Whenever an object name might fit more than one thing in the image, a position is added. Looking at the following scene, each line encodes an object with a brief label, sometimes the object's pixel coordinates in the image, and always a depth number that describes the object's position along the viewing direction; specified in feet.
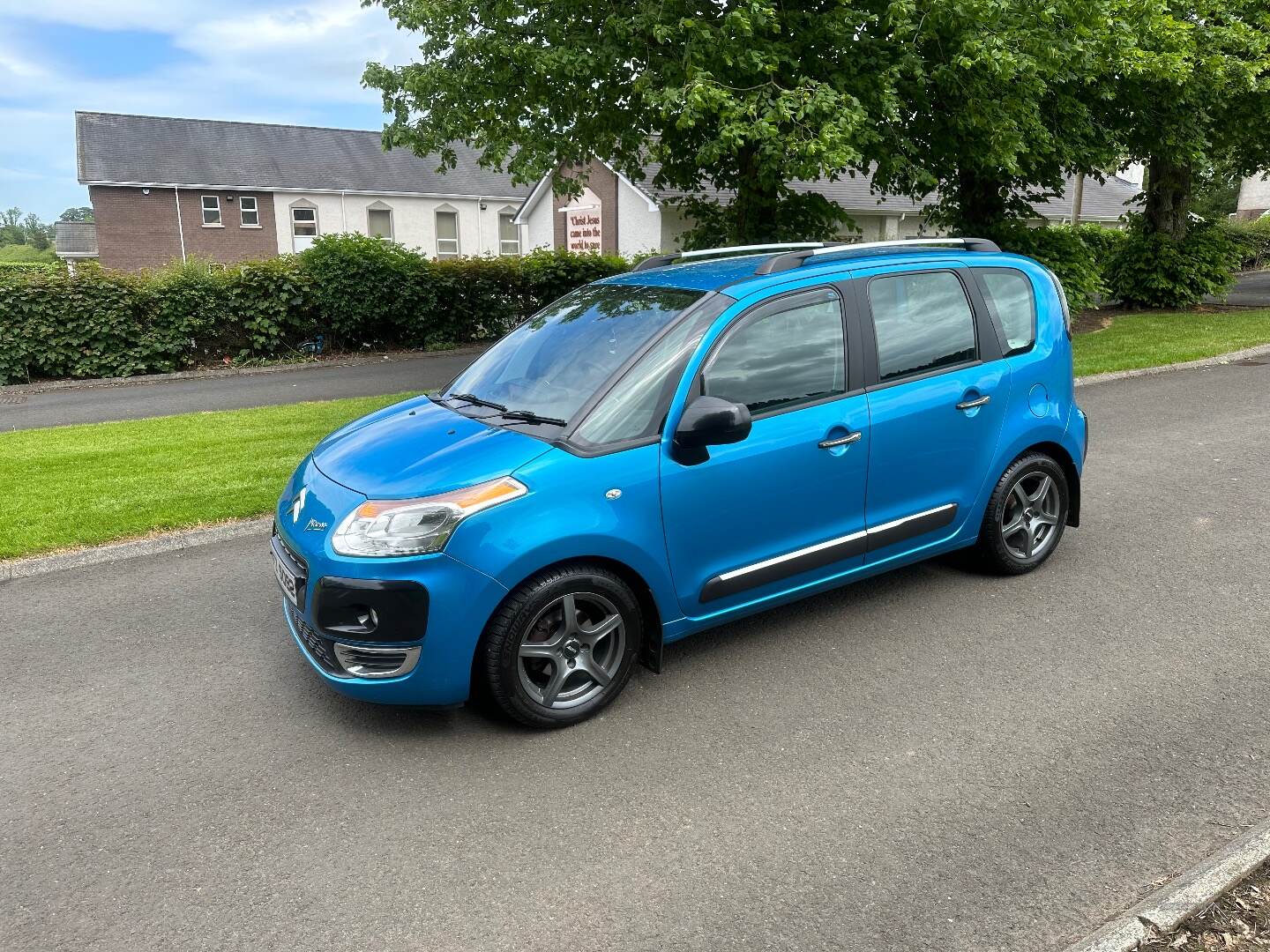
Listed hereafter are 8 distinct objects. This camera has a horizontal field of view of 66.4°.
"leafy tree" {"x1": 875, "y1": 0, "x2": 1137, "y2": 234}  33.86
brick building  127.85
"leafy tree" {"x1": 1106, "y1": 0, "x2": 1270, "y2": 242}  41.42
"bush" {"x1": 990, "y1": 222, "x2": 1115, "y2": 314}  51.75
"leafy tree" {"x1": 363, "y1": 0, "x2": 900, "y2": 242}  33.19
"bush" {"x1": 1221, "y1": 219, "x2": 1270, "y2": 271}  119.96
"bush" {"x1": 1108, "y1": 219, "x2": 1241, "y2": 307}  66.13
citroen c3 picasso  12.16
